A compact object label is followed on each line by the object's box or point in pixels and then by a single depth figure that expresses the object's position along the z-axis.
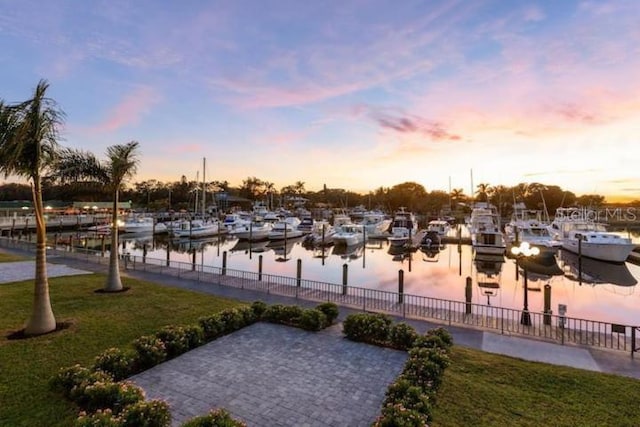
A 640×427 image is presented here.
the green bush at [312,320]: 12.13
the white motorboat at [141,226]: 59.69
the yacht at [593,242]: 33.66
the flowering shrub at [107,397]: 6.80
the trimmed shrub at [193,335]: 10.49
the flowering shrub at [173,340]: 9.91
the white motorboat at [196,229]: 55.41
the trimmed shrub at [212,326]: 11.34
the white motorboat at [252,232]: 52.78
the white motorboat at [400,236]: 46.72
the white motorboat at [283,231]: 52.47
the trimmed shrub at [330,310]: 12.90
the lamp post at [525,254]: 13.62
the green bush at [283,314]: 12.91
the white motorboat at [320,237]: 49.97
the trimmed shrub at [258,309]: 13.30
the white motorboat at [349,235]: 47.22
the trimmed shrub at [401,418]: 6.06
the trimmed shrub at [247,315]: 12.65
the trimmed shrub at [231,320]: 11.93
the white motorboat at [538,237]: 39.91
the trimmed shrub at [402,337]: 10.59
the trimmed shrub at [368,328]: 11.12
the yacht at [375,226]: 56.62
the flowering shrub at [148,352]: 9.08
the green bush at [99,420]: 5.80
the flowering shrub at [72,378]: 7.45
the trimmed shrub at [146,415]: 6.00
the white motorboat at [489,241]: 38.91
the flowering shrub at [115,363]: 8.28
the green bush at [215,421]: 5.88
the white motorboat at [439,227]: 54.75
